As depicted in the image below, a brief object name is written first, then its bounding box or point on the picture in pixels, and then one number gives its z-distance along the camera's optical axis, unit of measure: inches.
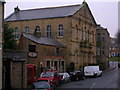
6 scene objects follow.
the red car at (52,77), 835.1
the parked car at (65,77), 1004.4
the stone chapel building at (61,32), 1275.3
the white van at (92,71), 1327.1
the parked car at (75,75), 1142.7
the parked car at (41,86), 604.1
